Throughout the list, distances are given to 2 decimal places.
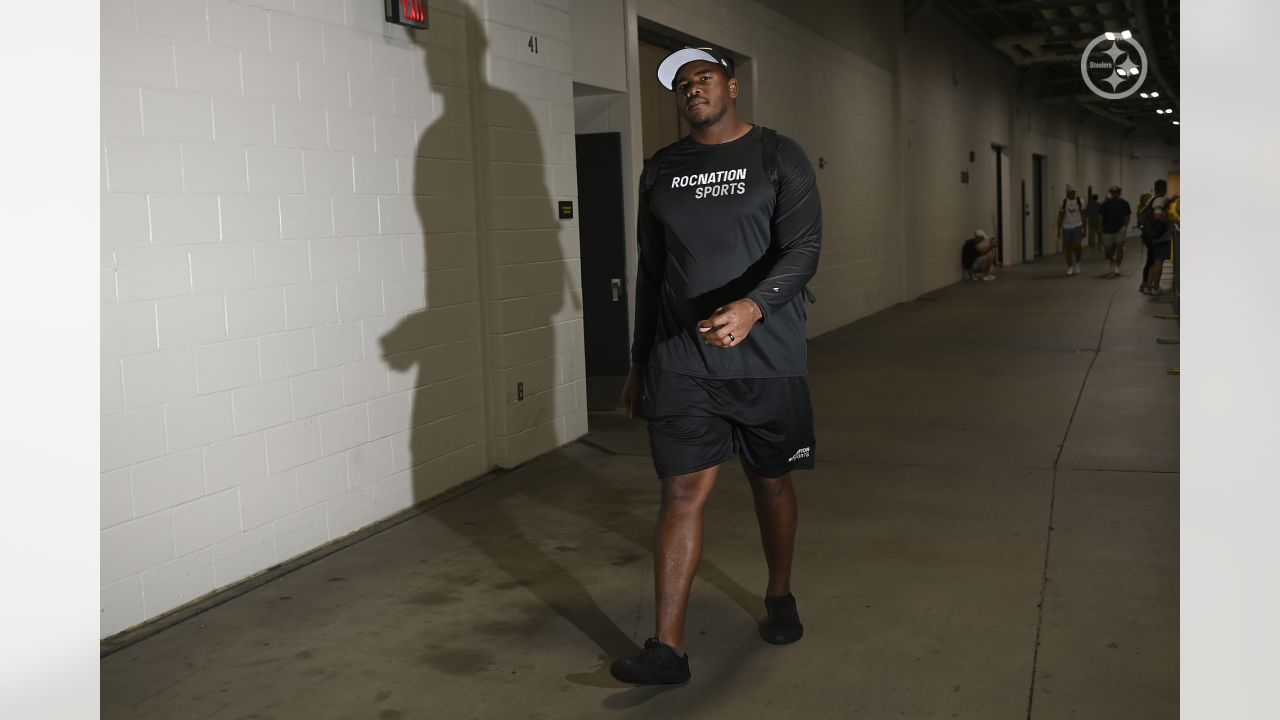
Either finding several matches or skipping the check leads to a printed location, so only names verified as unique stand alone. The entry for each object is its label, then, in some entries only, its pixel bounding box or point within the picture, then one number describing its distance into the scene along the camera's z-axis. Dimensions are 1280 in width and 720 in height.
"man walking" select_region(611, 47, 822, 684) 3.21
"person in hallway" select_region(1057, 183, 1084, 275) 20.28
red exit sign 5.19
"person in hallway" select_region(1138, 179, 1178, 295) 13.41
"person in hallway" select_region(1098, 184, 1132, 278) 18.64
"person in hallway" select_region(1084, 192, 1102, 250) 28.64
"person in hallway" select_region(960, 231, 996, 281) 20.30
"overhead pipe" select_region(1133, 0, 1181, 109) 16.86
